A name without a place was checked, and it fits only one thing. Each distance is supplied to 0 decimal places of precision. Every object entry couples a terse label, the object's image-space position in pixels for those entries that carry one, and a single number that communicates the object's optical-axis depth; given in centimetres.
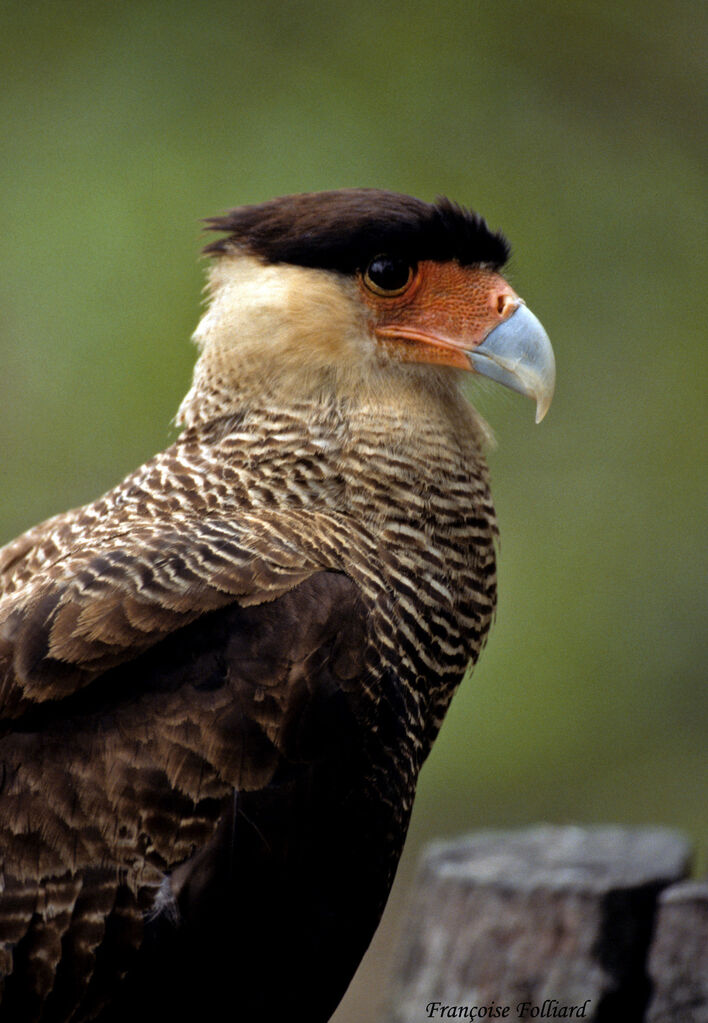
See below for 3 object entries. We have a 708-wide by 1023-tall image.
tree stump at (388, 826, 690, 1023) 618
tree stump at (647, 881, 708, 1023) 587
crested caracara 472
